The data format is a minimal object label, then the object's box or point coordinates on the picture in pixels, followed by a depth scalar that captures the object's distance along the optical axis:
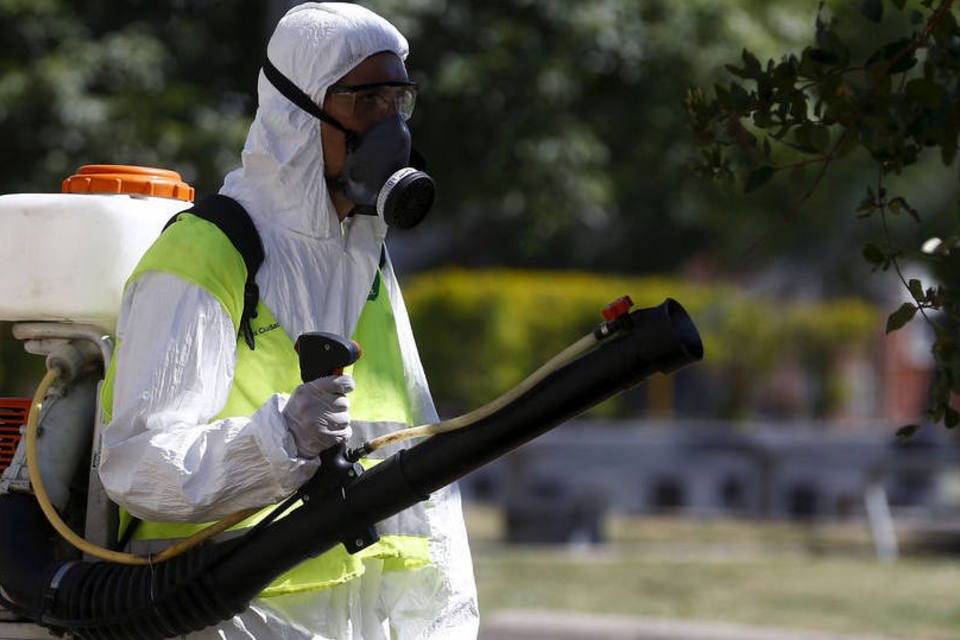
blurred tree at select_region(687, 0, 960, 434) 6.84
